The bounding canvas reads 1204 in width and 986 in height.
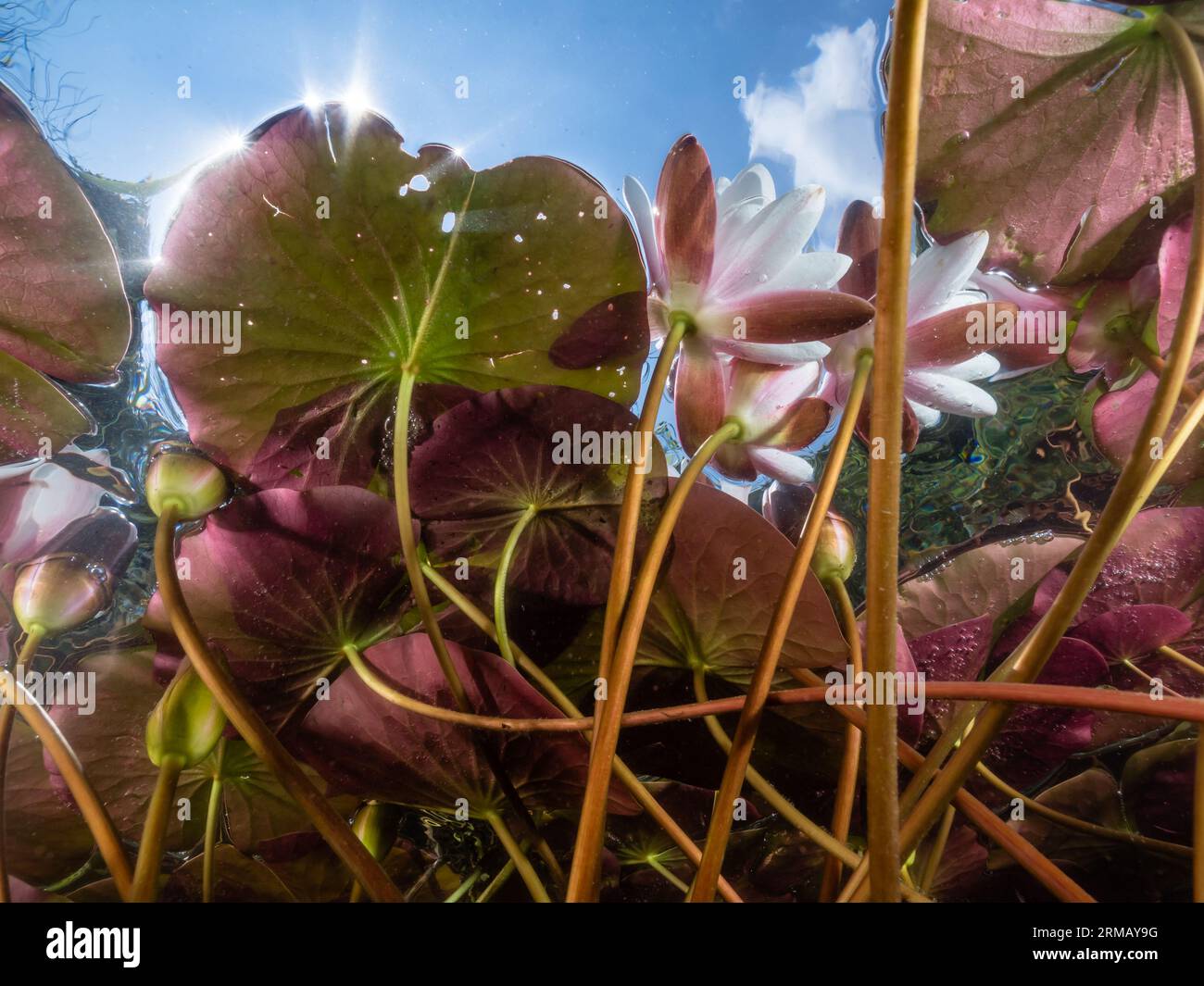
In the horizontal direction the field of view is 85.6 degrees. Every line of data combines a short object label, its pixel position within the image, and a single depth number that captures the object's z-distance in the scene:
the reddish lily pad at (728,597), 0.28
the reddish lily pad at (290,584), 0.27
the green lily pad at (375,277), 0.26
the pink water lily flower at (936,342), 0.29
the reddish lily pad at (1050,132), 0.29
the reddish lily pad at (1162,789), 0.37
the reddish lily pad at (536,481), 0.28
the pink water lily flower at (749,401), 0.30
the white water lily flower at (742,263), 0.26
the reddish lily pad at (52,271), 0.26
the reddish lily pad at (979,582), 0.33
